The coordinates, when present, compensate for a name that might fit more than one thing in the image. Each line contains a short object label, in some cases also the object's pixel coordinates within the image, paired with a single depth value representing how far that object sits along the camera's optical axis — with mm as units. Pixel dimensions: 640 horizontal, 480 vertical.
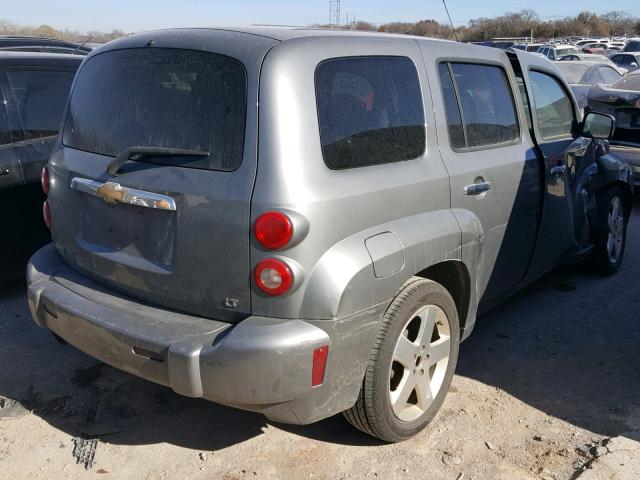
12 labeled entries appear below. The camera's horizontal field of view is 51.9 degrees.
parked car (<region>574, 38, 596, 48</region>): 43531
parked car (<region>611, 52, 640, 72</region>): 22895
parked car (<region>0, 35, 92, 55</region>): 8633
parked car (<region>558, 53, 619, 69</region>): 20134
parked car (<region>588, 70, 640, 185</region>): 7449
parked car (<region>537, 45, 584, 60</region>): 26828
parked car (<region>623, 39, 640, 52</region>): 30142
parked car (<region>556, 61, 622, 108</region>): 12047
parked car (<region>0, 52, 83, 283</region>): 4566
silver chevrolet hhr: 2498
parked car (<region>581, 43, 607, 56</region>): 32906
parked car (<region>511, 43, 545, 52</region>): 30428
